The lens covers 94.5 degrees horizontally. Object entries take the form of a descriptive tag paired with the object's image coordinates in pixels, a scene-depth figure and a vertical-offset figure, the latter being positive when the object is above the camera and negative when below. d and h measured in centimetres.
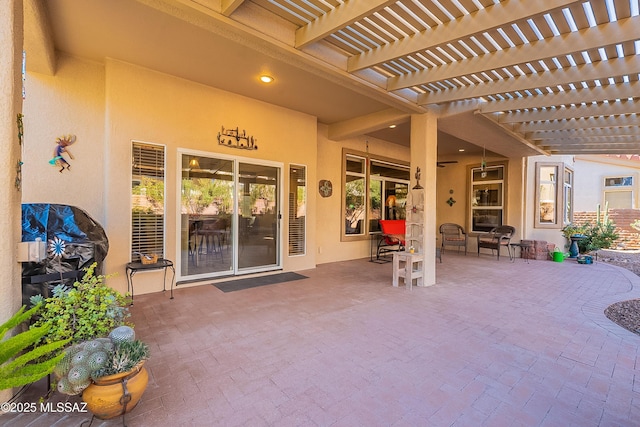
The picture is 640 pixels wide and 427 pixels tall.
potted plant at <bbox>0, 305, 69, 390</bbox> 125 -67
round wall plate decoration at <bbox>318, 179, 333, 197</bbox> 683 +50
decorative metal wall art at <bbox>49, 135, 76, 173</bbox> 386 +72
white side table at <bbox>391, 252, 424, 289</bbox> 482 -100
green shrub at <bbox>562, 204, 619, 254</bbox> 824 -71
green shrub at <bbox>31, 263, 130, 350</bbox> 179 -67
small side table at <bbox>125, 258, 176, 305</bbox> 389 -80
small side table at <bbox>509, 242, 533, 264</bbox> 797 -109
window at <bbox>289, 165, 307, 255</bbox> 597 +2
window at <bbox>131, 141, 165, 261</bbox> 422 +12
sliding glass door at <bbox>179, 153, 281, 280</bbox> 472 -15
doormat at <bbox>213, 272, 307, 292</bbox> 466 -124
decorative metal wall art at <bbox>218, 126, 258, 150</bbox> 500 +120
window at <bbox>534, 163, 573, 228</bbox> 837 +43
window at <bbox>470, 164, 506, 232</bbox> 890 +40
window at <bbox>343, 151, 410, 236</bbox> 751 +49
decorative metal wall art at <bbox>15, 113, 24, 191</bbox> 196 +30
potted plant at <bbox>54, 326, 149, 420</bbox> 154 -90
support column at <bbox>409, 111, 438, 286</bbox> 500 +70
